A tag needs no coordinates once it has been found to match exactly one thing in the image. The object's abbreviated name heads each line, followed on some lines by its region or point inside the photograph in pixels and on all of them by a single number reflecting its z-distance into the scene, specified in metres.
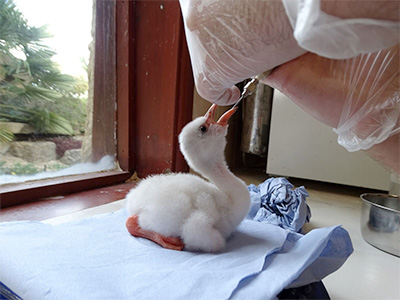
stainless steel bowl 0.62
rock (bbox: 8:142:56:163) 0.84
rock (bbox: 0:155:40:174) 0.81
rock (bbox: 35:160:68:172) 0.92
